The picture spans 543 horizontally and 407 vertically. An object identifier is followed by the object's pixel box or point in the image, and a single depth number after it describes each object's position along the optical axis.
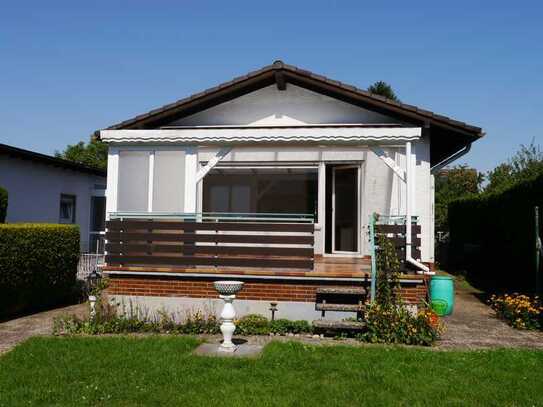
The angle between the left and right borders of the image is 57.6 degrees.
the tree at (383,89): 31.72
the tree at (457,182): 35.04
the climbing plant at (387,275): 7.55
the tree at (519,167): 29.02
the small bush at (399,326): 7.16
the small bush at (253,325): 7.74
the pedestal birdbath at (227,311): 6.66
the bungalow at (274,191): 8.30
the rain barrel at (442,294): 9.45
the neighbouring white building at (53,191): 13.96
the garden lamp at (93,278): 11.27
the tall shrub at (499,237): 12.55
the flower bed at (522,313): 8.63
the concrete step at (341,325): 7.45
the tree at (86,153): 52.47
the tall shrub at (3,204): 10.25
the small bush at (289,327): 7.79
